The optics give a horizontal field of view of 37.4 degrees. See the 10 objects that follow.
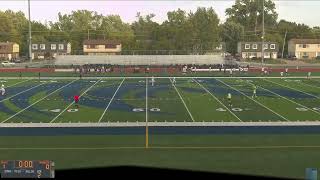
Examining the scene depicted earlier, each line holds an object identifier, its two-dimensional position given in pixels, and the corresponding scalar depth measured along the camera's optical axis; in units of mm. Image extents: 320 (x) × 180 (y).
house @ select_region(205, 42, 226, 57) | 90081
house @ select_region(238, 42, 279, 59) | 96375
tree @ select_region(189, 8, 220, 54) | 89375
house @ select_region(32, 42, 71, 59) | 96125
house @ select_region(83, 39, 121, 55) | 92000
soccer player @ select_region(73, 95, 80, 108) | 30734
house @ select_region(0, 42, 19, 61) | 92250
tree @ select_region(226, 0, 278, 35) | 127625
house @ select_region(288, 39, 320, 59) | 98438
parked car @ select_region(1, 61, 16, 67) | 75550
